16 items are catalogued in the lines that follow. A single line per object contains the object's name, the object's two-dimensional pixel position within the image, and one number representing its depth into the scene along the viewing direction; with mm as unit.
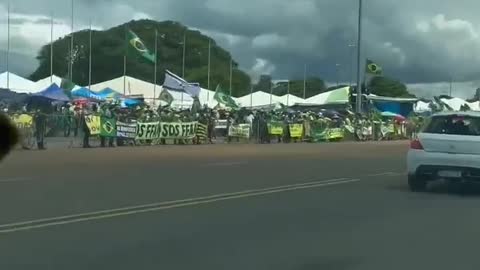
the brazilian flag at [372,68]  52625
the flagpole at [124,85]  60000
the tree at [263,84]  101812
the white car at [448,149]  15219
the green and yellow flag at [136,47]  46531
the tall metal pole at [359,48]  48469
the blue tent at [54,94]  43312
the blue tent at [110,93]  52947
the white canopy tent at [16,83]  52250
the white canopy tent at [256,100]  70188
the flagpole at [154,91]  60512
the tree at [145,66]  95250
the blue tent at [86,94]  50134
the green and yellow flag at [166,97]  52281
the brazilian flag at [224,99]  55844
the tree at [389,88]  113938
